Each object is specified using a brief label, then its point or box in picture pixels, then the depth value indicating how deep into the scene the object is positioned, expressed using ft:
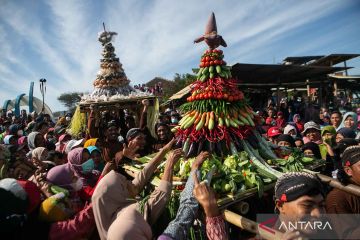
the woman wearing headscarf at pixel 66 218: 6.44
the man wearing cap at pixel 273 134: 15.75
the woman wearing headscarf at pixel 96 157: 12.52
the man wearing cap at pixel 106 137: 14.69
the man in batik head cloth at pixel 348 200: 4.82
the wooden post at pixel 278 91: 36.13
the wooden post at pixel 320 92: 40.05
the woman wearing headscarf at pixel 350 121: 15.20
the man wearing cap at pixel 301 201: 4.51
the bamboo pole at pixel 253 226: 4.52
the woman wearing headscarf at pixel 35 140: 16.44
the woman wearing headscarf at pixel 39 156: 10.81
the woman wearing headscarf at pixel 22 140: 19.00
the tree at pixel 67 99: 186.97
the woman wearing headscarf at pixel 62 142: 18.31
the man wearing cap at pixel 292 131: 17.24
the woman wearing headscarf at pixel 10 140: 17.66
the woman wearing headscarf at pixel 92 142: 15.17
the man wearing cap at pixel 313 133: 14.83
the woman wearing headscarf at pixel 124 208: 5.40
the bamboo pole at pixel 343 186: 5.87
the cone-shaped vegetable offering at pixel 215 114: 9.17
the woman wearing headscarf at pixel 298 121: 21.90
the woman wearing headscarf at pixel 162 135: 14.79
